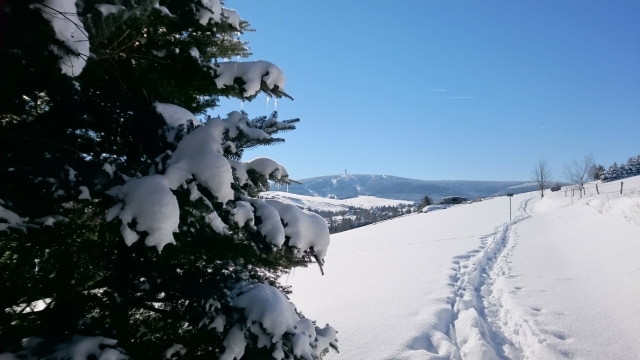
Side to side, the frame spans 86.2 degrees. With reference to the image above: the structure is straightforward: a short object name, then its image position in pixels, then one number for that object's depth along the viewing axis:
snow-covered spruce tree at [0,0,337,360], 1.38
